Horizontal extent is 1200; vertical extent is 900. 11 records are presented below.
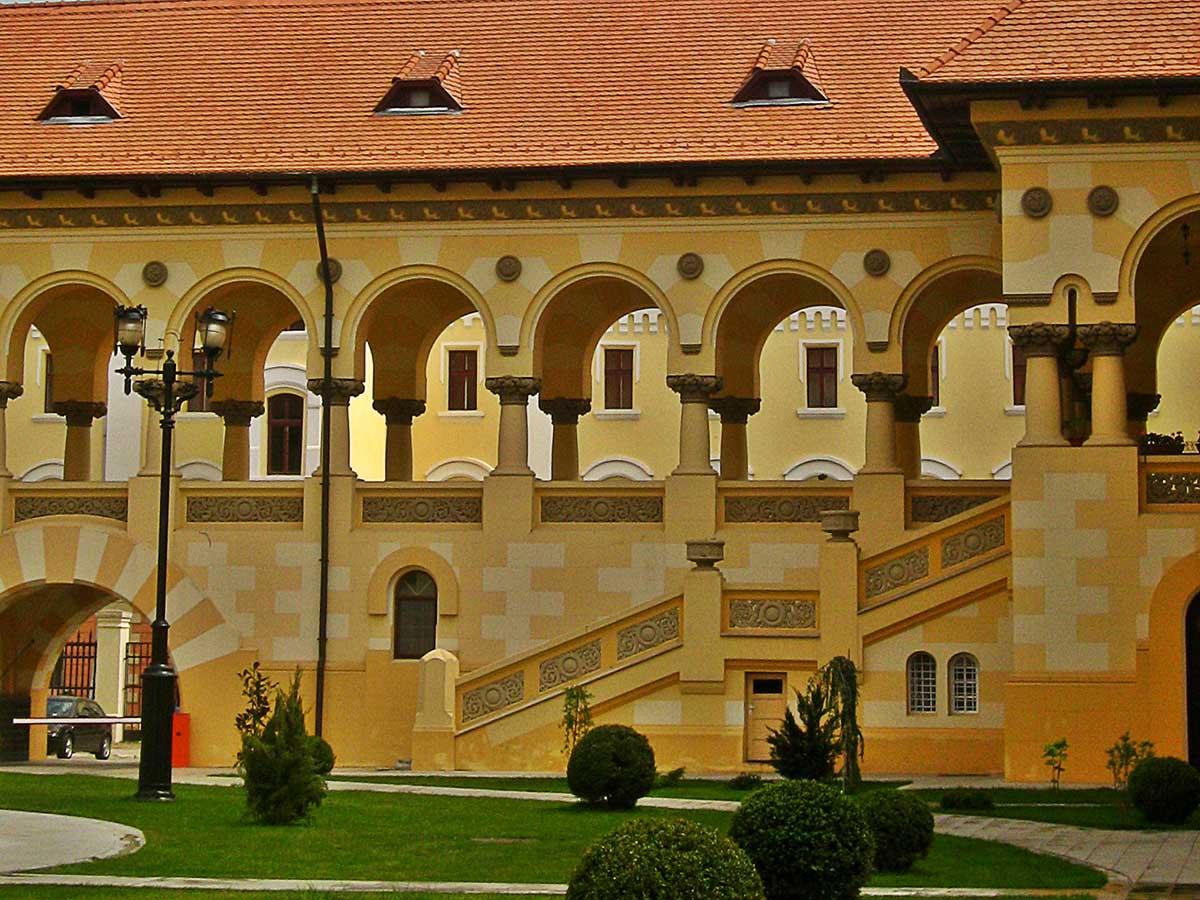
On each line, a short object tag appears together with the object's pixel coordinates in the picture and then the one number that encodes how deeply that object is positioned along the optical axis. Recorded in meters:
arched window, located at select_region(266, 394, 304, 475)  62.56
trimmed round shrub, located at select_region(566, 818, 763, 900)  12.98
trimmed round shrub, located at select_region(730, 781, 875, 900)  16.39
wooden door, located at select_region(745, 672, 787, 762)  32.94
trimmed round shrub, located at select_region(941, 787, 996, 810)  26.42
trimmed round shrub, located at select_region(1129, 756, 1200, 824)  24.22
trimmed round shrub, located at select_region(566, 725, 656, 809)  25.48
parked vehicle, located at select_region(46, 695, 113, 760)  46.34
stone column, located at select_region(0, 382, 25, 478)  39.16
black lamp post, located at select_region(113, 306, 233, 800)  25.84
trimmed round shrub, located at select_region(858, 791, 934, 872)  19.80
